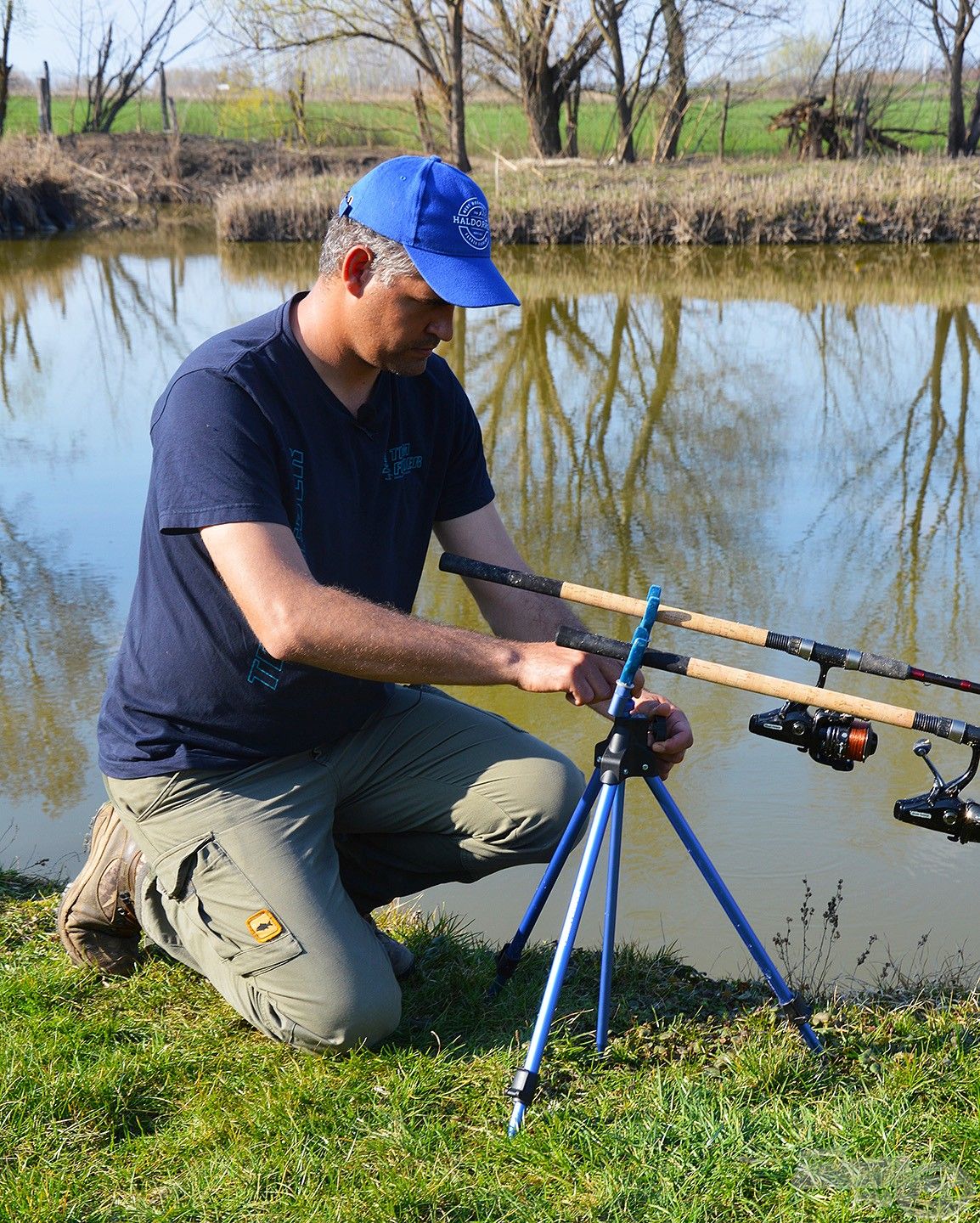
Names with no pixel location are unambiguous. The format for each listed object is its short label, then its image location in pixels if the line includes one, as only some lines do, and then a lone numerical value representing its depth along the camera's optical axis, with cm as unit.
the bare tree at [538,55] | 2942
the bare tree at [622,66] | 2953
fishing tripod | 255
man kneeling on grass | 257
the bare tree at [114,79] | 3899
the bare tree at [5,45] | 3303
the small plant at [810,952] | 334
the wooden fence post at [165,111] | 3722
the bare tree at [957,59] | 2881
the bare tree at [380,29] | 2727
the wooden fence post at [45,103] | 3325
